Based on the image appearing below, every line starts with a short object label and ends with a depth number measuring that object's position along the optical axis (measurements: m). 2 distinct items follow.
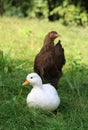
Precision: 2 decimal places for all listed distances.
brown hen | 5.77
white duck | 5.01
